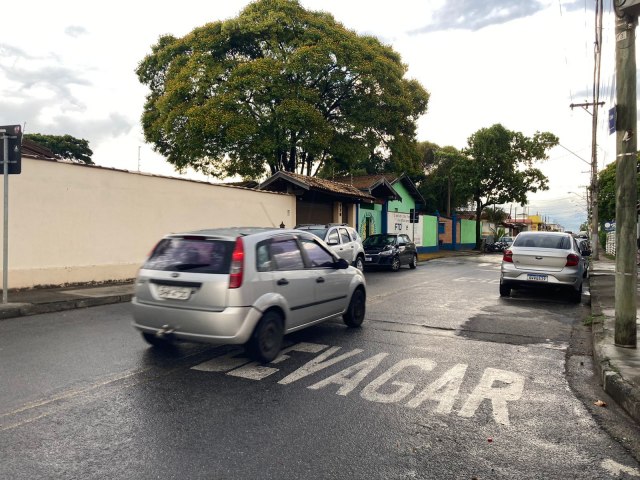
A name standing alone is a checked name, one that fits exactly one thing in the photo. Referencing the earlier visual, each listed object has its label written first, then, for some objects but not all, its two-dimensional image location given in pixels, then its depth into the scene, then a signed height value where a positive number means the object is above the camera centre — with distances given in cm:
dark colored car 1856 -80
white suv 1465 -29
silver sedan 1032 -69
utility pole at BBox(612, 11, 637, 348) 565 +70
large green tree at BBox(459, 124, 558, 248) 4094 +637
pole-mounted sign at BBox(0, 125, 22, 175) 859 +150
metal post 850 +11
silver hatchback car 500 -69
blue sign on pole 581 +144
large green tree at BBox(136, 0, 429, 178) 2311 +723
